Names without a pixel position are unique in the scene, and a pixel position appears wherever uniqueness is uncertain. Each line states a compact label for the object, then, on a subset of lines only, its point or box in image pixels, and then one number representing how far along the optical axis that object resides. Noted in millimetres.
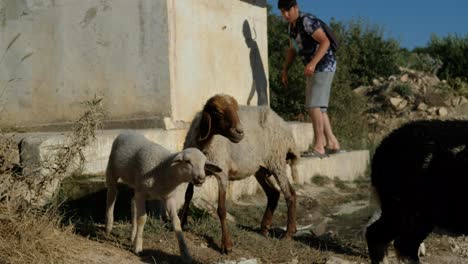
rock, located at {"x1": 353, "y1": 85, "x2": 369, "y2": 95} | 20628
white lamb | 5297
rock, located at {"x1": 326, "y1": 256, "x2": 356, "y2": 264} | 5734
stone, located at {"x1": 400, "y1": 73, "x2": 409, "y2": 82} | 20773
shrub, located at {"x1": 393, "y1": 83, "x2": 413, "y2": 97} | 19844
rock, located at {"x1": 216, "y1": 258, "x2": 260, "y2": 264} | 5547
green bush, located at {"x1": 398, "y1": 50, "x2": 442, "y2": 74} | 23703
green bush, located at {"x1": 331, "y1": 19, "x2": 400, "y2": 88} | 21672
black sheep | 4766
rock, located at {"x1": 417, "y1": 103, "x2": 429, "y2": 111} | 19328
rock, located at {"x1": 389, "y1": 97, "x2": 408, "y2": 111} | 19531
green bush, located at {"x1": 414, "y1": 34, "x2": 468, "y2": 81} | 23062
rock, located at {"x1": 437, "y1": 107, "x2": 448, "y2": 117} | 18958
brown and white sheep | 6078
